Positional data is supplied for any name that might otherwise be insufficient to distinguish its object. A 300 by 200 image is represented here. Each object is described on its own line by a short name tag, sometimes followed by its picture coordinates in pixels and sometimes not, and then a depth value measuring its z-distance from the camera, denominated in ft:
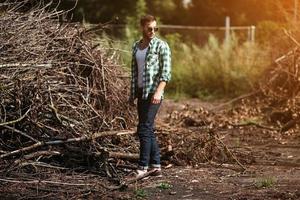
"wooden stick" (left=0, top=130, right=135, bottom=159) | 26.58
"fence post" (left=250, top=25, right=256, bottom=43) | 70.48
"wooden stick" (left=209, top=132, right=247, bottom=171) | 30.14
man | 27.43
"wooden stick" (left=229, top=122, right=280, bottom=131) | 41.78
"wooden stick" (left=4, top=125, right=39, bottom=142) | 27.35
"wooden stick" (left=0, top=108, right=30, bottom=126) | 26.50
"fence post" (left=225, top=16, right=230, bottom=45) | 70.04
